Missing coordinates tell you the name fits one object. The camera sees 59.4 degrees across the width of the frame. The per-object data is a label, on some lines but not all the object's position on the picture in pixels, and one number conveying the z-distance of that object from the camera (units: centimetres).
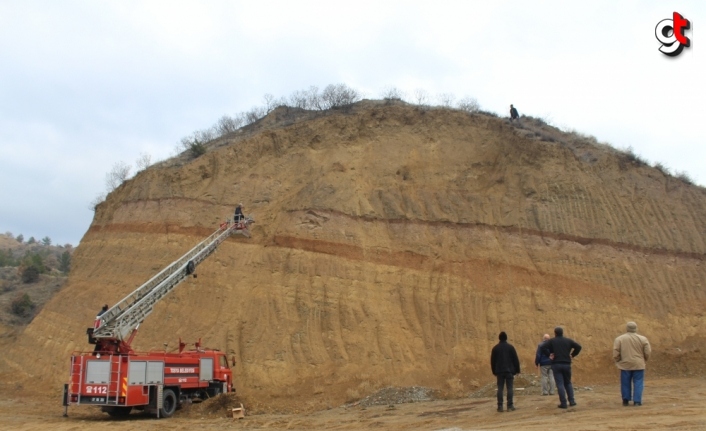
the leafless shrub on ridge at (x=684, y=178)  2944
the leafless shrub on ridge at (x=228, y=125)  3844
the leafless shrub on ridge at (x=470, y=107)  3250
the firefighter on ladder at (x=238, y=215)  2561
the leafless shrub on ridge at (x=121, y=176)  3474
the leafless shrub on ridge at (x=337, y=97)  3362
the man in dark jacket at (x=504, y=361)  1262
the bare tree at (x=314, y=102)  3440
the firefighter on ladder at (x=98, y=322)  1707
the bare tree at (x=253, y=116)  3825
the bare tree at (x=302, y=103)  3522
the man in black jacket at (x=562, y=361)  1248
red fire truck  1669
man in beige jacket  1191
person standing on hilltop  3152
